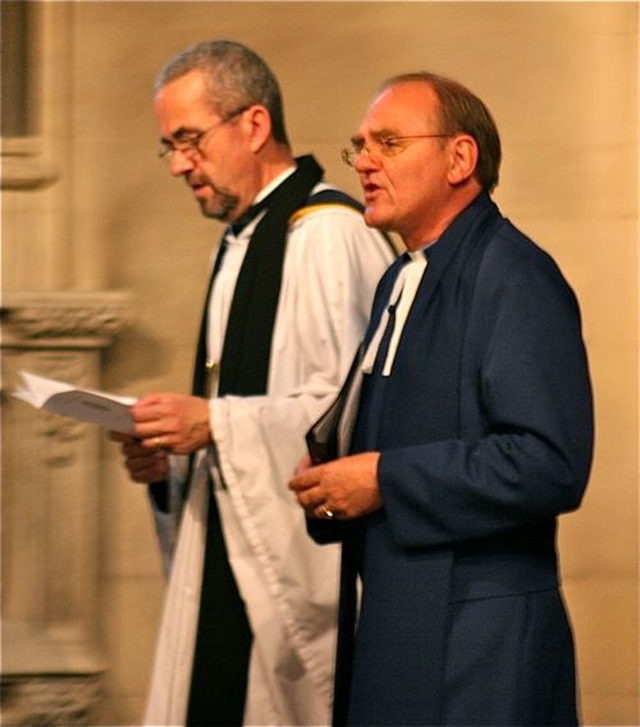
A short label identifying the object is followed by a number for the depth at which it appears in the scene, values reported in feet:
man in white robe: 38.01
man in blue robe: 28.30
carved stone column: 48.08
